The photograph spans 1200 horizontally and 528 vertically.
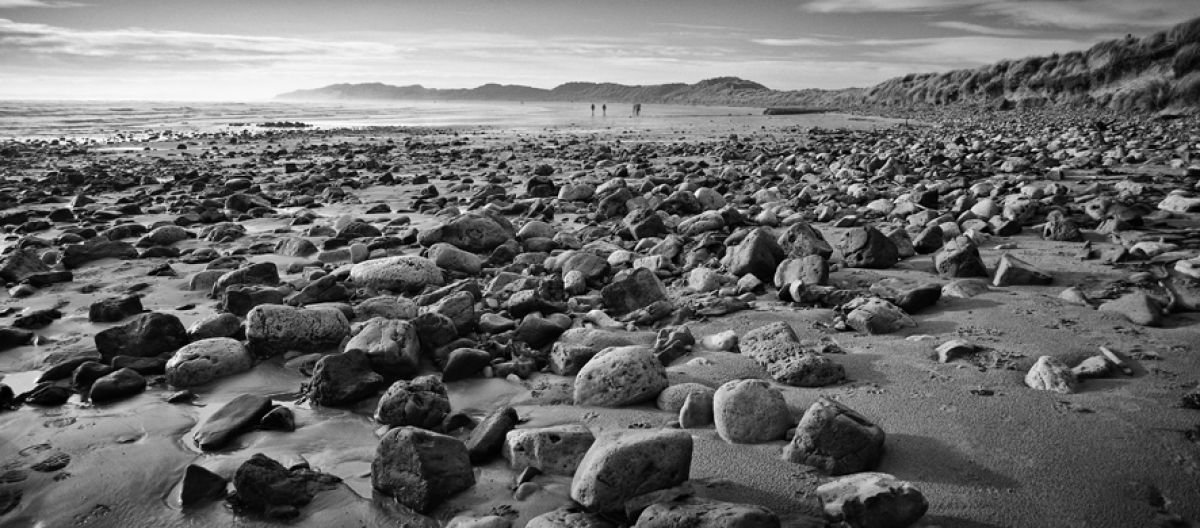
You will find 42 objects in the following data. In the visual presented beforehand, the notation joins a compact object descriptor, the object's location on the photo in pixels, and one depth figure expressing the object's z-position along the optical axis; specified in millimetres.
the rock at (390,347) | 2988
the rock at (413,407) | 2543
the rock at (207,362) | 2969
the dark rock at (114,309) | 3811
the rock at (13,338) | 3398
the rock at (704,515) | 1597
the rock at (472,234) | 5379
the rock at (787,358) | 2633
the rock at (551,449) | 2158
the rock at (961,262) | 3781
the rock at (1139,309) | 2824
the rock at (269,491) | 1993
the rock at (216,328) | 3408
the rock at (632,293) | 3783
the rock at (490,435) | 2250
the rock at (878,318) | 3102
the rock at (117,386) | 2787
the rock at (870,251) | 4160
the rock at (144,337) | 3205
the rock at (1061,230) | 4449
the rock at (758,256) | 4062
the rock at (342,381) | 2740
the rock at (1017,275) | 3549
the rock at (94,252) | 5113
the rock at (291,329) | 3223
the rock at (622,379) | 2588
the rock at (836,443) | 1970
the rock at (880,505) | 1650
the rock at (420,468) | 1980
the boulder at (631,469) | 1861
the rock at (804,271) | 3779
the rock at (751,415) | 2203
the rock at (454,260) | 4727
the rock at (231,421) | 2436
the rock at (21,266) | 4621
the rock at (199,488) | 2045
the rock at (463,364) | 3006
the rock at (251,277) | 4312
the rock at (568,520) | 1763
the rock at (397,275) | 4285
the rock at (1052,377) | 2326
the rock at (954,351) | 2697
